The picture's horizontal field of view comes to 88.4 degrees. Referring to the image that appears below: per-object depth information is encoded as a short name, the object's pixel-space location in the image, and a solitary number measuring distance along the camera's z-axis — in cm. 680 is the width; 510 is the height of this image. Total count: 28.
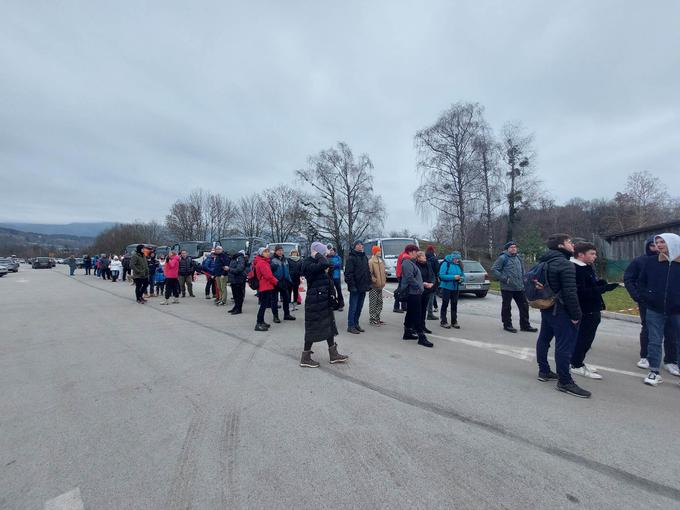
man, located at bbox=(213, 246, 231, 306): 1094
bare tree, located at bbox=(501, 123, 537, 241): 3003
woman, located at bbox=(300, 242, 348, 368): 501
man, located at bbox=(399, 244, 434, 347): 614
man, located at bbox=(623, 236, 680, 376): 481
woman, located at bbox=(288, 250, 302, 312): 950
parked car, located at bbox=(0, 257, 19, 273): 3590
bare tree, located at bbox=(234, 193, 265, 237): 5769
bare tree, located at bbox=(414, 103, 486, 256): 2736
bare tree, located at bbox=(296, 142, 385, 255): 4041
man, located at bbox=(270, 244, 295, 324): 856
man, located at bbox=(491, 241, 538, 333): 716
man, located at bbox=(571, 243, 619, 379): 436
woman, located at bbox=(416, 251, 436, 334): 650
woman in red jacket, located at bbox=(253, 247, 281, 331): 748
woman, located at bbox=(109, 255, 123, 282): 2287
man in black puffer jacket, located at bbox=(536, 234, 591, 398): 402
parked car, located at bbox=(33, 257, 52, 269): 5034
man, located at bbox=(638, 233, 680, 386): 435
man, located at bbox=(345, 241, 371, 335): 727
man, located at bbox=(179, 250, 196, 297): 1274
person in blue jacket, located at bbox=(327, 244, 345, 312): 932
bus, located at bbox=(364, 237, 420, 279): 1661
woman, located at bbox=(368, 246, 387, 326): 768
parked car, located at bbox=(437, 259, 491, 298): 1234
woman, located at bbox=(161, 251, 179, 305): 1171
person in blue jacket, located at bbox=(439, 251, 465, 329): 755
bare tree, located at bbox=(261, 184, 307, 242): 5292
